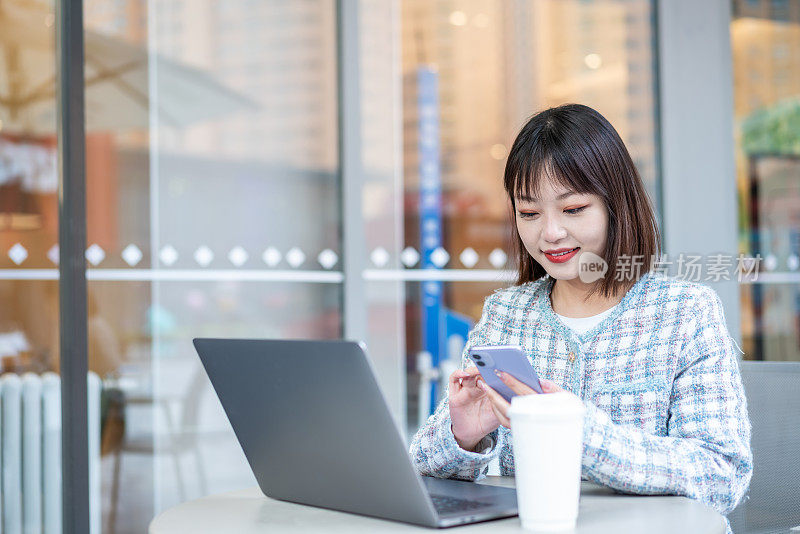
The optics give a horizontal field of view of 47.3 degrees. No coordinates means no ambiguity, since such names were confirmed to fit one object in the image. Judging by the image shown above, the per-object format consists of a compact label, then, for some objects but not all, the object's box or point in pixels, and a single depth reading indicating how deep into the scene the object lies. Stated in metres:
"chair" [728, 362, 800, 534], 1.64
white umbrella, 2.96
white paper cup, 1.05
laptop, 1.05
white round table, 1.10
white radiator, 2.88
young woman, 1.29
